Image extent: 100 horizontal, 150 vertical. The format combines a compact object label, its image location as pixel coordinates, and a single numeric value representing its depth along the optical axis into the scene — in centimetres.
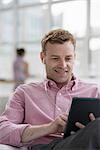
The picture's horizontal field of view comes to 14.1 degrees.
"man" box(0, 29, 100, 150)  165
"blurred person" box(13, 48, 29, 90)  658
